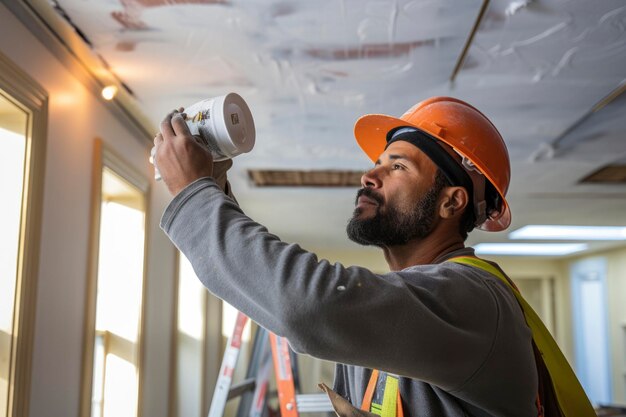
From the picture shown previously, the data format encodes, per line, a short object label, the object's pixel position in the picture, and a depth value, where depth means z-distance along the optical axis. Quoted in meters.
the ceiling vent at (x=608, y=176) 5.00
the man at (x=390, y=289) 0.84
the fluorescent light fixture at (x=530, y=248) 8.89
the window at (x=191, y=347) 5.65
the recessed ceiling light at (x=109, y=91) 3.10
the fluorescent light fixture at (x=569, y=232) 7.46
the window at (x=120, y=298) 3.68
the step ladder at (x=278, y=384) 3.66
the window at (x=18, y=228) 2.17
